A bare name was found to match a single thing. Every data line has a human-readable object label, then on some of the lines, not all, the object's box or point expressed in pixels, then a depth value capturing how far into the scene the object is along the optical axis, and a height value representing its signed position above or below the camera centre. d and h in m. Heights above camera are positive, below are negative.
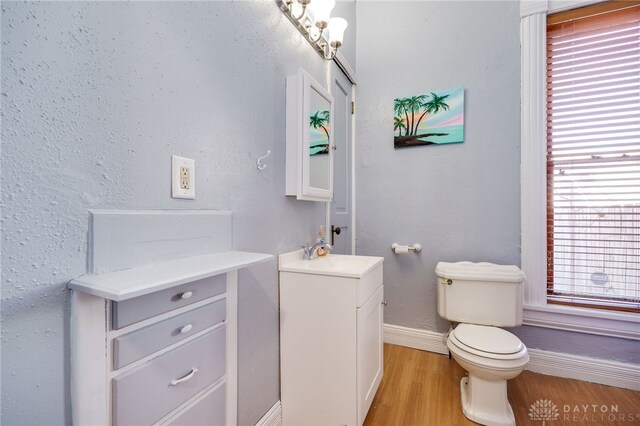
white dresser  0.63 -0.35
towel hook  1.22 +0.21
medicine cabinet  1.40 +0.39
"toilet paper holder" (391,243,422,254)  2.13 -0.27
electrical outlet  0.89 +0.11
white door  2.02 +0.34
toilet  1.37 -0.65
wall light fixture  1.41 +1.01
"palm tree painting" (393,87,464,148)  2.04 +0.70
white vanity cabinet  1.23 -0.58
